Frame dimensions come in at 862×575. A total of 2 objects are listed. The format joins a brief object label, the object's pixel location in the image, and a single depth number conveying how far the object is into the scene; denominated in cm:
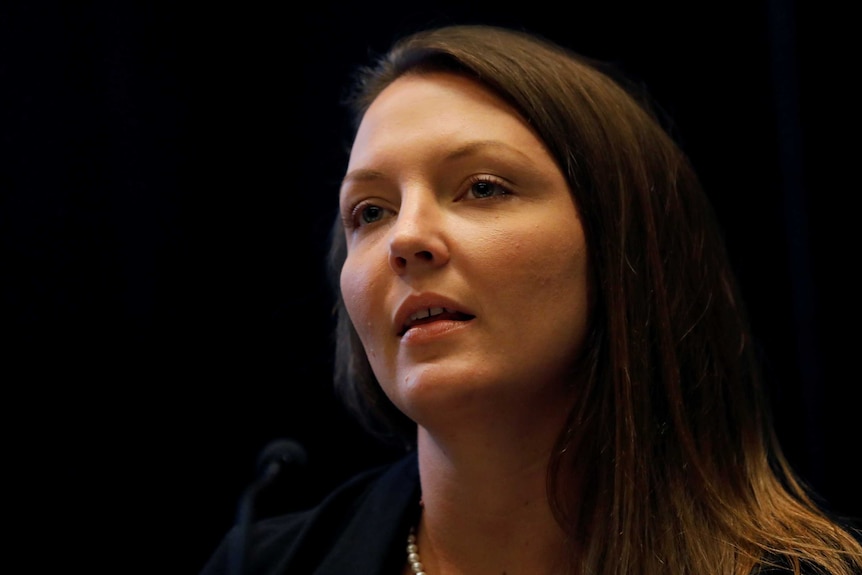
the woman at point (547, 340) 162
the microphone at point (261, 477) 165
